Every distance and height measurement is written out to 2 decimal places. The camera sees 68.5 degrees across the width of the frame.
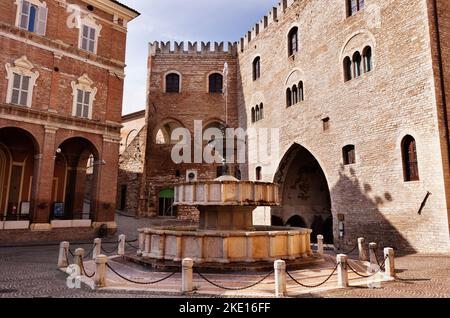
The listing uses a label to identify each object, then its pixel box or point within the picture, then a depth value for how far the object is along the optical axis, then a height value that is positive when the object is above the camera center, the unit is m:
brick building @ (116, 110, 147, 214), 26.08 +3.07
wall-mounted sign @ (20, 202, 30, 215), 16.08 +0.11
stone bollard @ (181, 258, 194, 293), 6.28 -1.23
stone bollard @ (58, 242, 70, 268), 8.95 -1.22
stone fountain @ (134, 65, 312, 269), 8.01 -0.58
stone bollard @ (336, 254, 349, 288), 6.77 -1.20
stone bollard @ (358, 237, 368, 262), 10.13 -1.15
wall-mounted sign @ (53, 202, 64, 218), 16.34 +0.08
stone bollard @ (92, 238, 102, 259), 9.89 -1.07
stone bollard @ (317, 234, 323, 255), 11.43 -1.06
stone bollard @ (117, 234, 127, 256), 10.75 -1.08
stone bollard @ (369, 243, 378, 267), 9.02 -1.11
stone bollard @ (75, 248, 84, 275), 7.84 -1.09
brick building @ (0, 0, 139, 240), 15.11 +5.00
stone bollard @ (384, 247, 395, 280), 7.74 -1.17
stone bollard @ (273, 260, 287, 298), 6.10 -1.22
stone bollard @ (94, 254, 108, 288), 6.65 -1.22
